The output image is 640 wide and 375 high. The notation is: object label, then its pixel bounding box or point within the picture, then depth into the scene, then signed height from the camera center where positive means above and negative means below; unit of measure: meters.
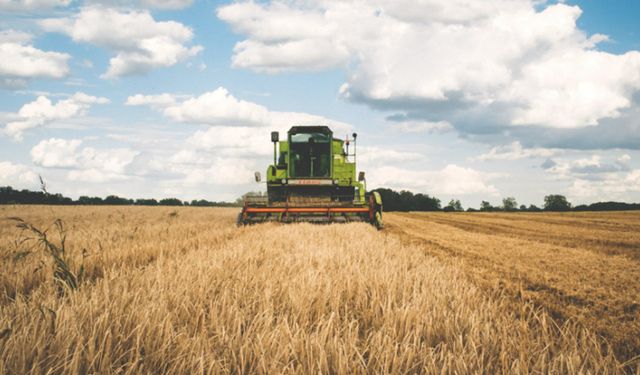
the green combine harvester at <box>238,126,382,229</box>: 14.45 +0.77
